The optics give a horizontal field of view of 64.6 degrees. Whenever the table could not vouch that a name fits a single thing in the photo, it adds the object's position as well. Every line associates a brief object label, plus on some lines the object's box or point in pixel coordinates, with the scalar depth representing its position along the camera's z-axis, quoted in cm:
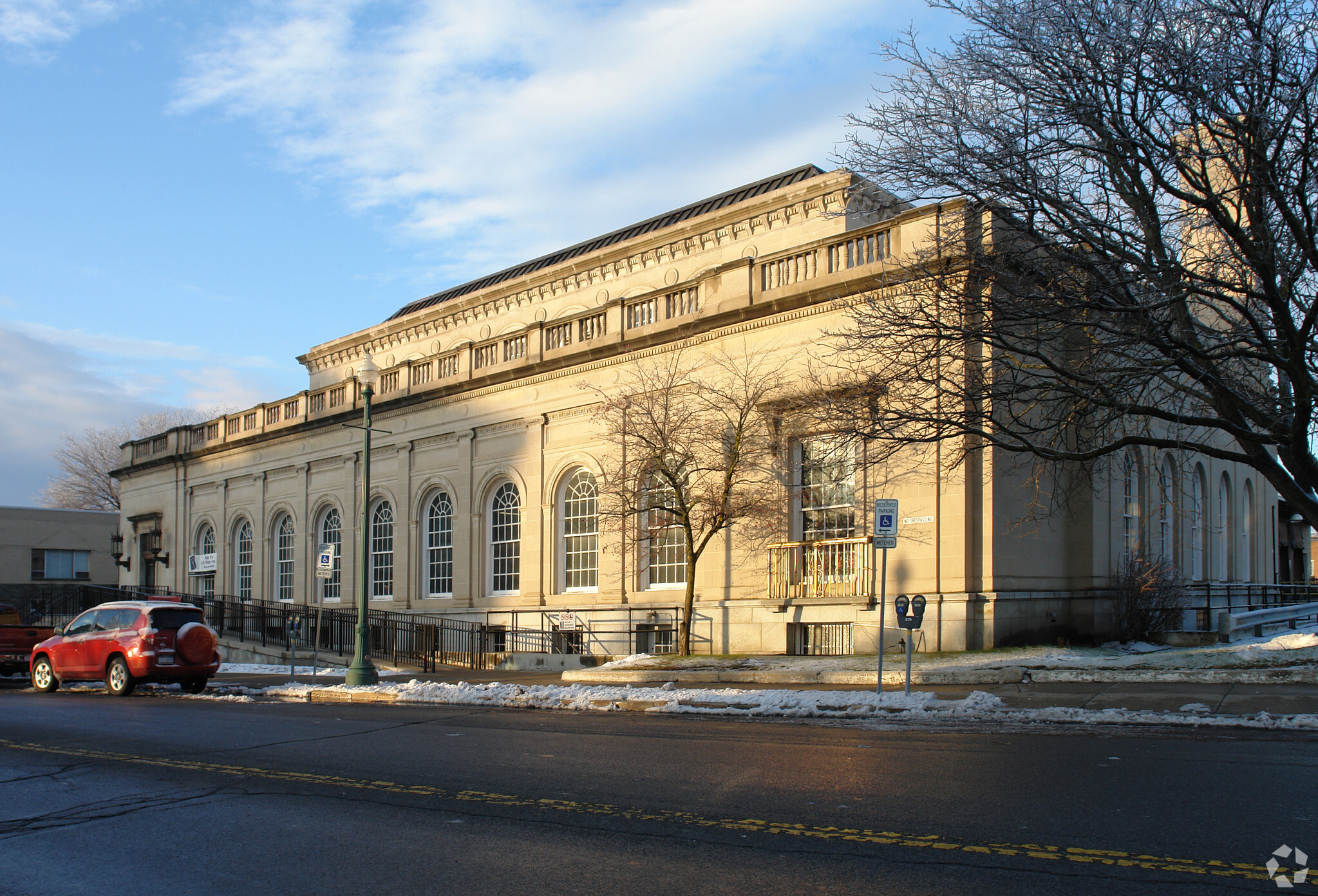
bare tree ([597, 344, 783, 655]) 2261
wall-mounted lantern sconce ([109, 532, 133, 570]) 4775
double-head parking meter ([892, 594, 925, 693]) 1417
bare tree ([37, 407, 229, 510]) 7925
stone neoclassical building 2078
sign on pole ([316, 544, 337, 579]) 2417
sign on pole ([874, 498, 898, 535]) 1470
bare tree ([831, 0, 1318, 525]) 1352
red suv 1933
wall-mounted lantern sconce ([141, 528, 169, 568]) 4527
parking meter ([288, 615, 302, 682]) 2369
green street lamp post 2005
